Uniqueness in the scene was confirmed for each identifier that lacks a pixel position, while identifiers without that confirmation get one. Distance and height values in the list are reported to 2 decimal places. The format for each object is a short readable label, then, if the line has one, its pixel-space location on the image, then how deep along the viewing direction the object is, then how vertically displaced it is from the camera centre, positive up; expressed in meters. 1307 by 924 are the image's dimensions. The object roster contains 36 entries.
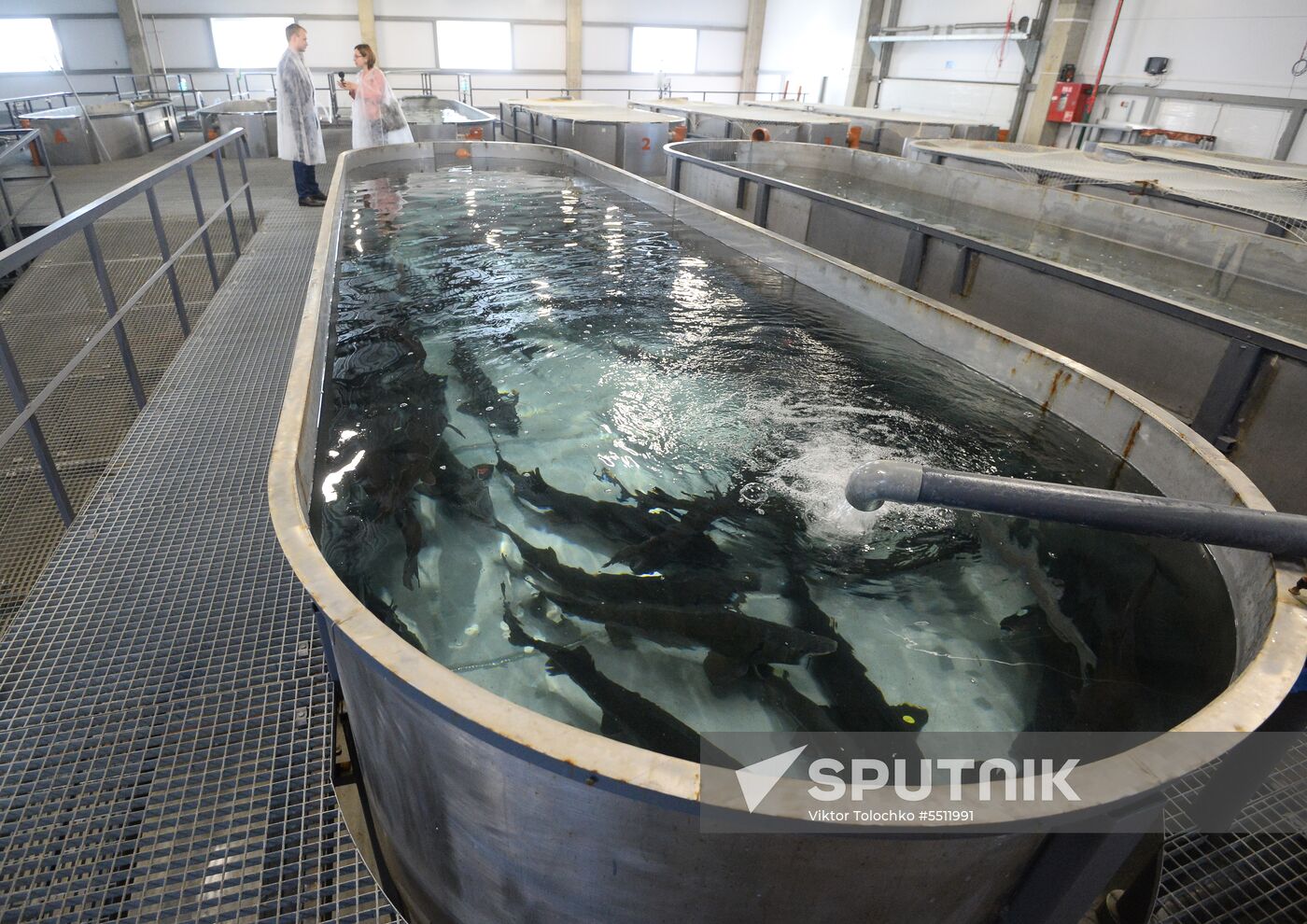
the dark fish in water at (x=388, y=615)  2.02 -1.38
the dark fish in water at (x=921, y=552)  2.36 -1.33
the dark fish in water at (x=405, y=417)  2.92 -1.30
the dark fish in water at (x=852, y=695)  1.80 -1.37
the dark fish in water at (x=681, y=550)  2.33 -1.34
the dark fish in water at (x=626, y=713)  1.70 -1.37
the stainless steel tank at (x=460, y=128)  9.74 -0.61
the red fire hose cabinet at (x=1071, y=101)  10.93 +0.20
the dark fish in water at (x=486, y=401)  3.19 -1.32
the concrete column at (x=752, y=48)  19.98 +1.23
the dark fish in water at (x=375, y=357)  3.40 -1.27
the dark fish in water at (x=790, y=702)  1.80 -1.38
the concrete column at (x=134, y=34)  16.14 +0.50
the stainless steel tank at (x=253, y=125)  10.69 -0.80
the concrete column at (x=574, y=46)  18.58 +0.93
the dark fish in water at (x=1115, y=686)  1.84 -1.34
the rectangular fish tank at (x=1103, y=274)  2.96 -0.89
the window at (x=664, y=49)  19.52 +1.01
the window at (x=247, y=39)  17.05 +0.56
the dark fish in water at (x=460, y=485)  2.58 -1.35
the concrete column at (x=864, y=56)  15.59 +0.94
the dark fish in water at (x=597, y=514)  2.46 -1.34
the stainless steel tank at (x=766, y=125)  10.45 -0.37
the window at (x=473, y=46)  18.23 +0.78
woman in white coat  7.41 -0.36
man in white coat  6.31 -0.36
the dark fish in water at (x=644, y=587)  2.19 -1.36
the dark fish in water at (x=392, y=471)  2.54 -1.31
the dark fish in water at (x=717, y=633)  1.95 -1.35
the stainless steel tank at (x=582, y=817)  1.05 -1.03
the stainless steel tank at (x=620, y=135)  9.44 -0.56
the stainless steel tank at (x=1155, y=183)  5.07 -0.46
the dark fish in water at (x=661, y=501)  2.58 -1.32
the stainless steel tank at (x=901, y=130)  10.64 -0.30
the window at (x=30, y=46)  15.80 +0.14
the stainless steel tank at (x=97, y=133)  9.53 -0.94
